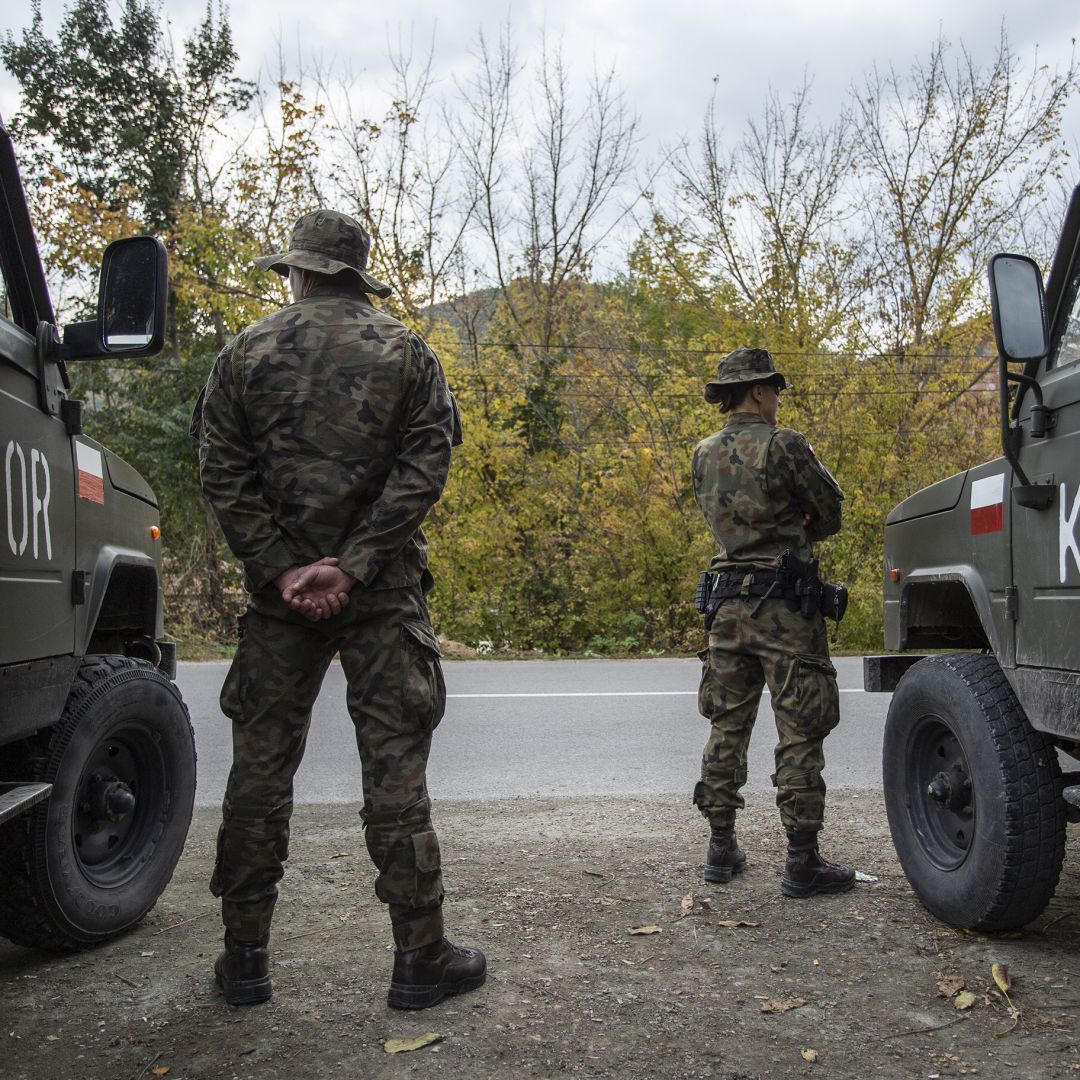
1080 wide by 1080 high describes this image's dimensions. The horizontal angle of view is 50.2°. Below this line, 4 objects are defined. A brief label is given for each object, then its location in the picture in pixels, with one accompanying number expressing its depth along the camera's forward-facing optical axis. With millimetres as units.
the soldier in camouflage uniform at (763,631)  4105
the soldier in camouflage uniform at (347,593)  3066
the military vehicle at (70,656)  2980
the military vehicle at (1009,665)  3047
